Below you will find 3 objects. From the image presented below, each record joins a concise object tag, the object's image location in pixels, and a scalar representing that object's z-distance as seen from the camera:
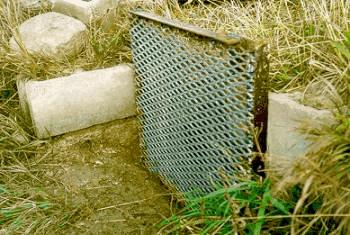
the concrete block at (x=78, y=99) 2.87
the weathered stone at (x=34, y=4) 3.44
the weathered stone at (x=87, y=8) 3.14
